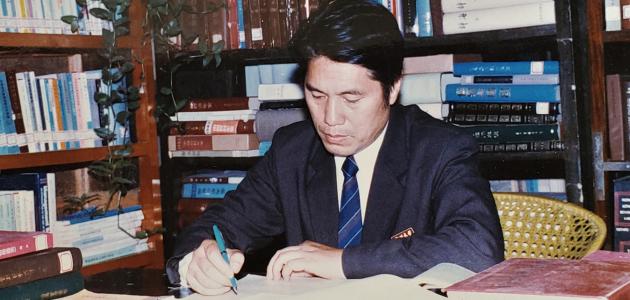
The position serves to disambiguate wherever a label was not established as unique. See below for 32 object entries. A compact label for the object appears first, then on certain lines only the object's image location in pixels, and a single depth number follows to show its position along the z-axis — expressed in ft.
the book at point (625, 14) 8.75
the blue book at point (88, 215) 10.27
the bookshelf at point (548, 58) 8.71
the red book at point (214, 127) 10.89
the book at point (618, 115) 8.88
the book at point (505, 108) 9.18
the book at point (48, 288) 4.33
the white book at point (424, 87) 9.73
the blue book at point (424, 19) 9.50
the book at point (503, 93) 9.15
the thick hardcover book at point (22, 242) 4.43
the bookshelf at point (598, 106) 8.82
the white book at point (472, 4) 8.96
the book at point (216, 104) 10.99
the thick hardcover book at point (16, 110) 9.56
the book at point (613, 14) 8.80
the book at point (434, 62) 9.72
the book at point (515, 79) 9.14
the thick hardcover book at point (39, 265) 4.34
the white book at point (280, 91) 10.62
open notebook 3.73
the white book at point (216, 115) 10.94
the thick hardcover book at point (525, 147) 9.17
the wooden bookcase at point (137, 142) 9.85
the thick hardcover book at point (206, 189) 11.28
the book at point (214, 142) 10.85
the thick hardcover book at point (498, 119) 9.21
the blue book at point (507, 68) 9.14
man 5.90
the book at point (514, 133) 9.19
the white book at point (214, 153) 10.85
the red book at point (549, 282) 3.00
